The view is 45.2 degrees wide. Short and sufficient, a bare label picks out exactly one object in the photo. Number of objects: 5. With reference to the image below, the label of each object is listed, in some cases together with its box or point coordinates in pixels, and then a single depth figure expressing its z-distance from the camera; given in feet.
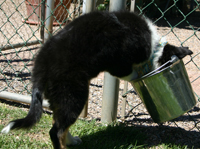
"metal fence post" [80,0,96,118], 7.24
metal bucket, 6.10
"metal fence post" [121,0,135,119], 8.02
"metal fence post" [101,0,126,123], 7.53
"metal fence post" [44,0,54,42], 10.99
